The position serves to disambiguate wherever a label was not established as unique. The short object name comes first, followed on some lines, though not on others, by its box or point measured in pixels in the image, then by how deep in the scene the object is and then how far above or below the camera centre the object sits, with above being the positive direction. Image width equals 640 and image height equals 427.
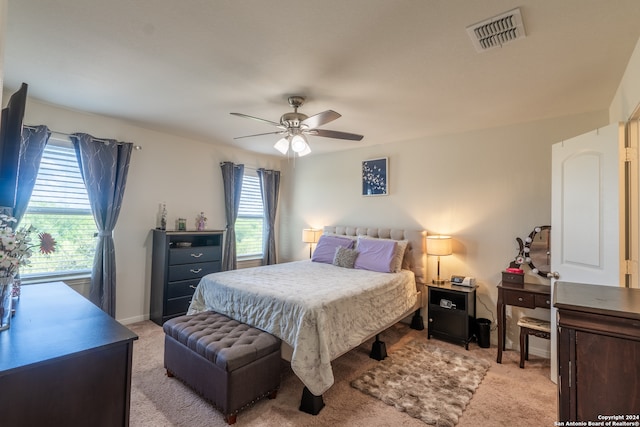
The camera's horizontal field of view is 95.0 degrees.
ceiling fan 2.66 +0.87
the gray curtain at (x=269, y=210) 5.36 +0.17
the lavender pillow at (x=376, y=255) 3.62 -0.43
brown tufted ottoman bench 2.02 -1.06
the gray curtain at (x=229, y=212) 4.72 +0.10
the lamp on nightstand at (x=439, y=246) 3.54 -0.28
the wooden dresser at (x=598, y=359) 0.97 -0.46
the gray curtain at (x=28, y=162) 2.91 +0.51
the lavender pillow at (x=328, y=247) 4.20 -0.39
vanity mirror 3.11 -0.28
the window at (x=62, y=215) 3.16 -0.01
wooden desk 2.80 -0.71
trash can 3.30 -1.24
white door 2.15 +0.14
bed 2.17 -0.75
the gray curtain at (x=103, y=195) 3.37 +0.24
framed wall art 4.41 +0.68
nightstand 3.30 -1.05
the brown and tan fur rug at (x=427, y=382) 2.17 -1.38
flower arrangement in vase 1.35 -0.22
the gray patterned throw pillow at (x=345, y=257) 3.88 -0.49
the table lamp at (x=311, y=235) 4.96 -0.26
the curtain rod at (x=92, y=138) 3.01 +0.89
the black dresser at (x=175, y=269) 3.73 -0.70
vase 1.37 -0.42
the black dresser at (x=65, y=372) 1.07 -0.63
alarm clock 3.44 -0.68
